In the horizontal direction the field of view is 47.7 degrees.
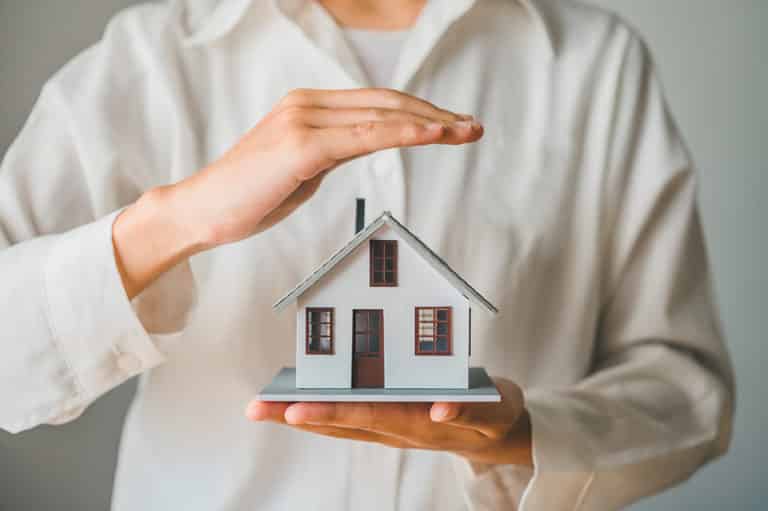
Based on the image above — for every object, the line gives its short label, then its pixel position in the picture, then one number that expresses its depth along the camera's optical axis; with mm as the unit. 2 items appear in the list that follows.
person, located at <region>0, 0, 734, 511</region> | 691
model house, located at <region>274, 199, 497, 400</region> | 533
